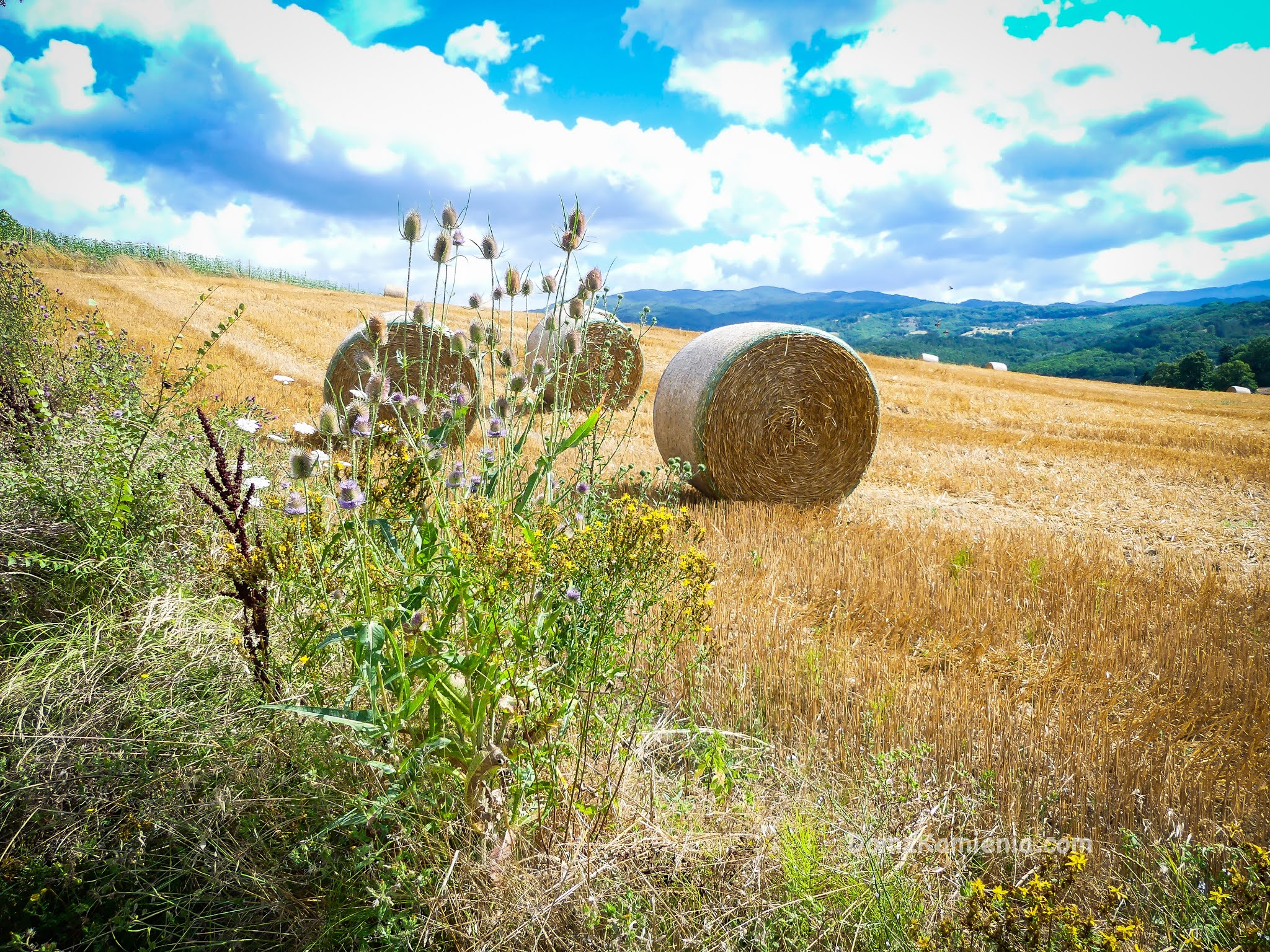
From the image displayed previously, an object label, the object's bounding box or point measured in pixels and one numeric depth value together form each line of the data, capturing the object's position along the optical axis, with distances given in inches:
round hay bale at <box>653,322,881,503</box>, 291.3
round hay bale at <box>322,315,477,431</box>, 330.0
